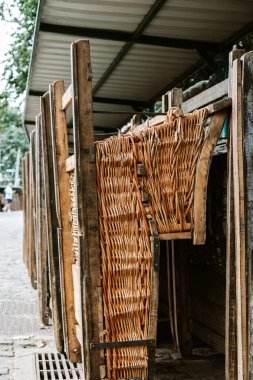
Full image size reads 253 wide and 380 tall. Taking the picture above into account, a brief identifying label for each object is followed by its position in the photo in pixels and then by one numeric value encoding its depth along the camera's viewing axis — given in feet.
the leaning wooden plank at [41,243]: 20.38
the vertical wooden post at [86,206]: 11.78
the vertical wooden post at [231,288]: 11.60
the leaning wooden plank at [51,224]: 15.96
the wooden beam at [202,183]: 12.00
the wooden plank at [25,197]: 34.19
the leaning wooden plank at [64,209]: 14.38
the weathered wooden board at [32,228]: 27.09
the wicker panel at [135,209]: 11.84
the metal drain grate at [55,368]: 16.11
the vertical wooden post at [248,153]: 11.16
